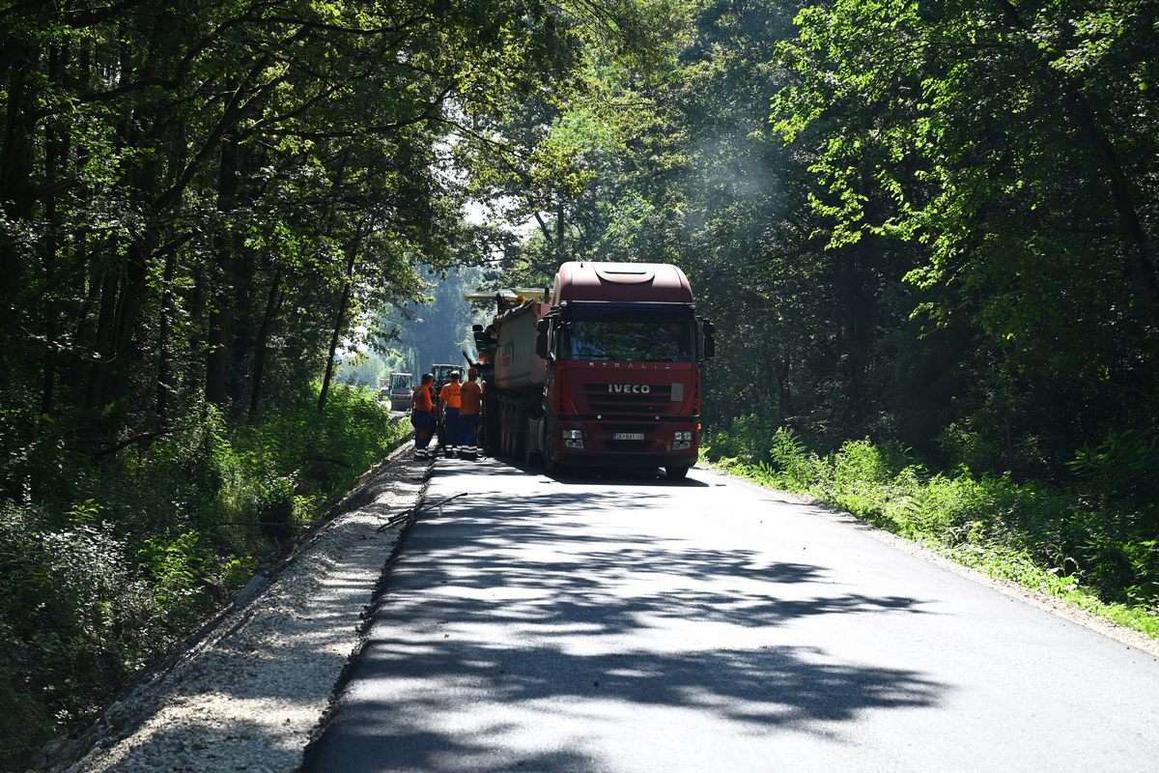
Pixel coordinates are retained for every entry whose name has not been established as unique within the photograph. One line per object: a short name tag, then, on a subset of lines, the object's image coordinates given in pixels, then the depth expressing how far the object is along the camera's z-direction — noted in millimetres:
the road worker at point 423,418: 33875
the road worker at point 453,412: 33625
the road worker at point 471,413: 33406
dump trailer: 24859
